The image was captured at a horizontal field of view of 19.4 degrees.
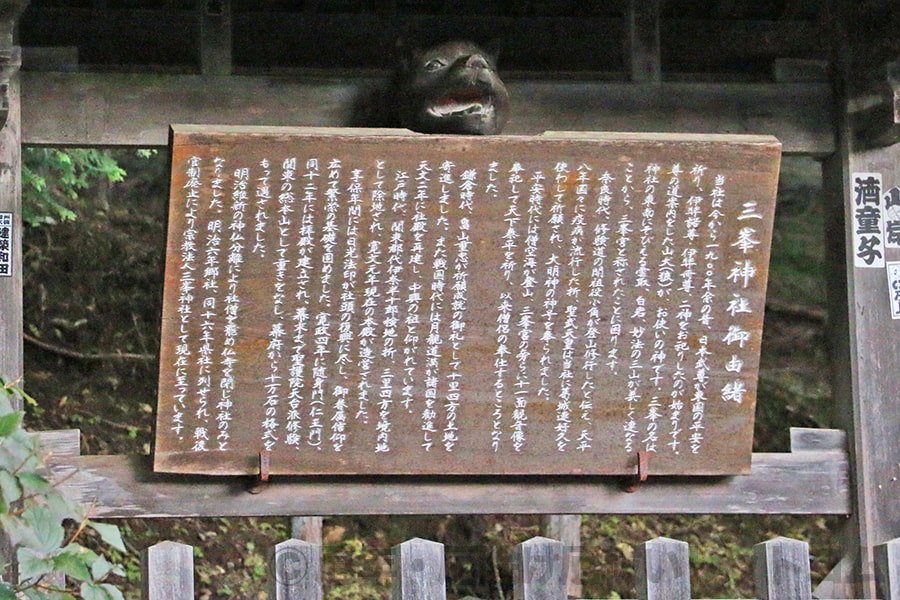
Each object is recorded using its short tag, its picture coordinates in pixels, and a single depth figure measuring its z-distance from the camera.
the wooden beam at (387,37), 11.23
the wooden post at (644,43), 10.64
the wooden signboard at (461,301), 9.39
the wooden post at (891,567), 8.09
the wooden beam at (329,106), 9.97
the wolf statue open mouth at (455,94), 9.75
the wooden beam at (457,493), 9.55
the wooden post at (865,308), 10.33
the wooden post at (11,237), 9.55
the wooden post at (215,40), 10.21
